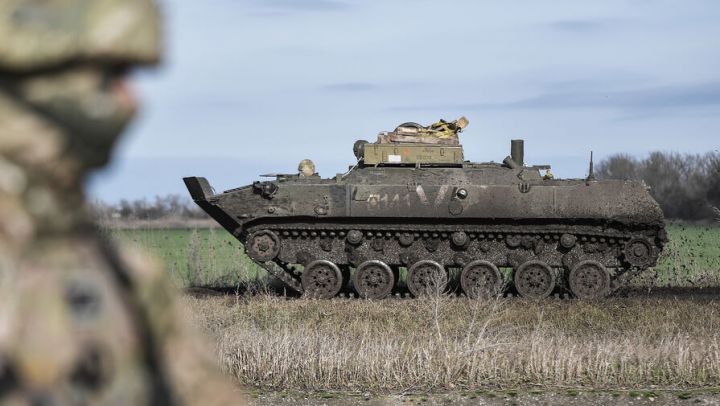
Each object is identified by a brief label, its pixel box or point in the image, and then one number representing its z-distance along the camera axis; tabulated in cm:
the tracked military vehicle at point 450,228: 5157
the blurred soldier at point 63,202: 611
